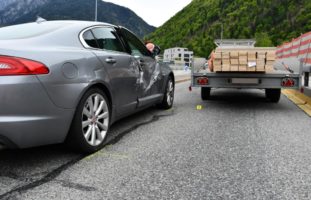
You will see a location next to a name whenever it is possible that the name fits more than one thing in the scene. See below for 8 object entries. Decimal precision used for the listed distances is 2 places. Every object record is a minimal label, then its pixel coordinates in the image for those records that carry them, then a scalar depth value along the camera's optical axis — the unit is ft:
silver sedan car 10.22
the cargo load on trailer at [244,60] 22.56
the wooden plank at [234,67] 22.89
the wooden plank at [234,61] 22.80
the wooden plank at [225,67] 23.03
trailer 23.20
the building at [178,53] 467.97
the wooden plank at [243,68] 22.77
